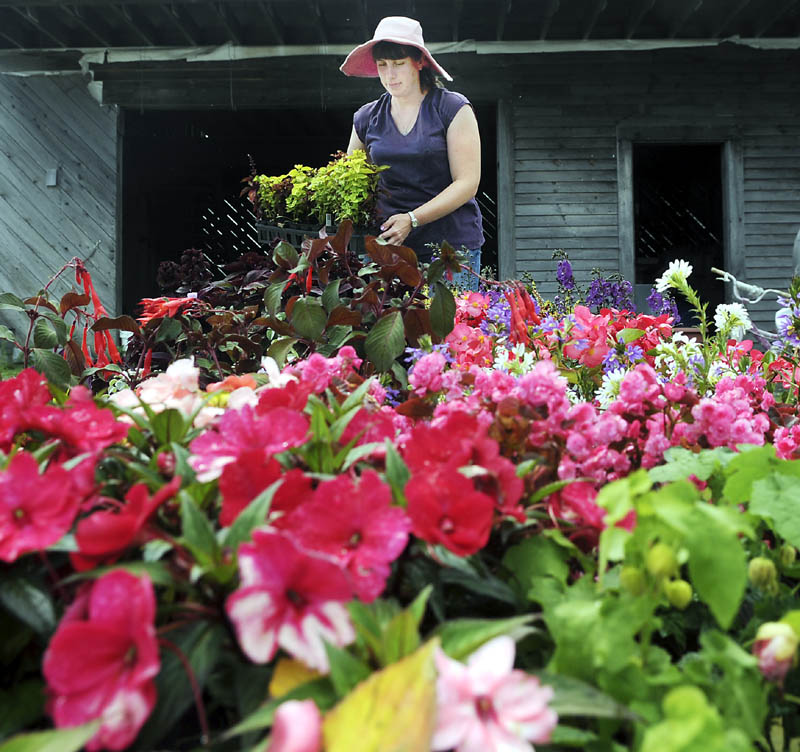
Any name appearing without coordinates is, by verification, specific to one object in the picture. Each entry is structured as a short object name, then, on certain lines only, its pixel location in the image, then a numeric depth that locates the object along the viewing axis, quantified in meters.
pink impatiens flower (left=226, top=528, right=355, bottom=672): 0.47
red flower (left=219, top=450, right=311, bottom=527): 0.58
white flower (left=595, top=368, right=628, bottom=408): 1.13
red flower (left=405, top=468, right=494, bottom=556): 0.54
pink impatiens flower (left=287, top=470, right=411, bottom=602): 0.53
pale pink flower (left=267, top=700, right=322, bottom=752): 0.41
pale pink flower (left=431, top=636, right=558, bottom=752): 0.45
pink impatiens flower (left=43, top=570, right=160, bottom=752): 0.44
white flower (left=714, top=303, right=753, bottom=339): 1.34
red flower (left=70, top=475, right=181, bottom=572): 0.51
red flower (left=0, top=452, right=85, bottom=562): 0.53
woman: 2.68
